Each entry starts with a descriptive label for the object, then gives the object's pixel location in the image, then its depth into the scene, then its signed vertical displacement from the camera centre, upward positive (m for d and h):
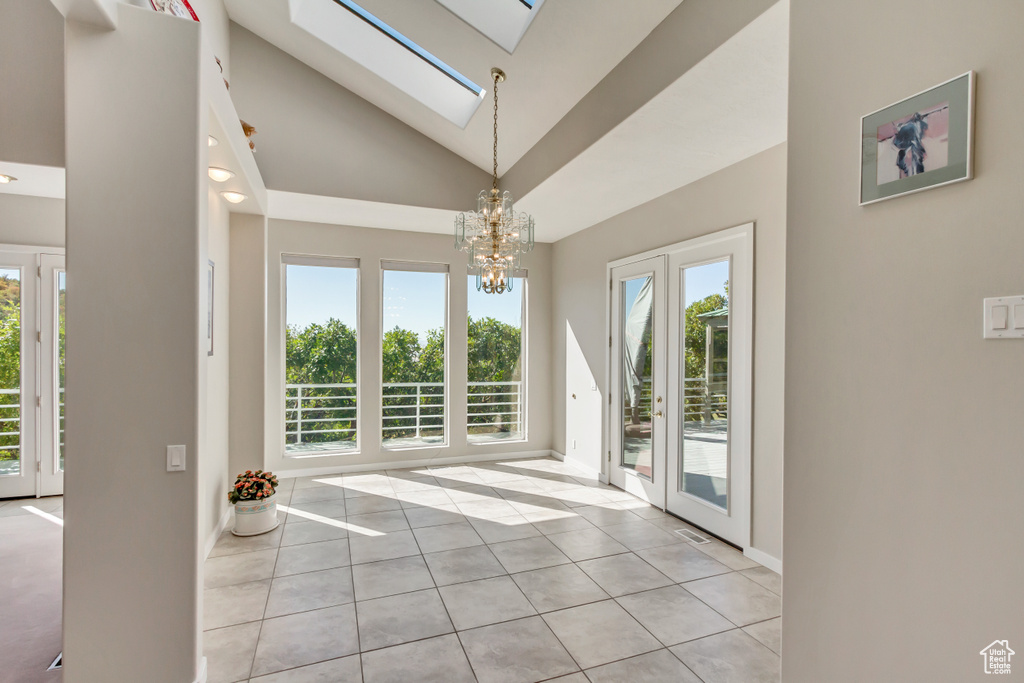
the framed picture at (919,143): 1.35 +0.58
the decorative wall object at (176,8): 2.10 +1.51
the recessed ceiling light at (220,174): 3.04 +1.00
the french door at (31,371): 4.12 -0.32
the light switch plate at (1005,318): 1.24 +0.06
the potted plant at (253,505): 3.57 -1.23
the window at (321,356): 5.18 -0.21
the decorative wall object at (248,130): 3.33 +1.39
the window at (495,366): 5.85 -0.35
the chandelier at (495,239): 3.18 +0.64
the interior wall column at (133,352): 1.84 -0.07
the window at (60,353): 4.24 -0.17
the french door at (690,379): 3.38 -0.32
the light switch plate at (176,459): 1.92 -0.48
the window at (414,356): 5.52 -0.22
